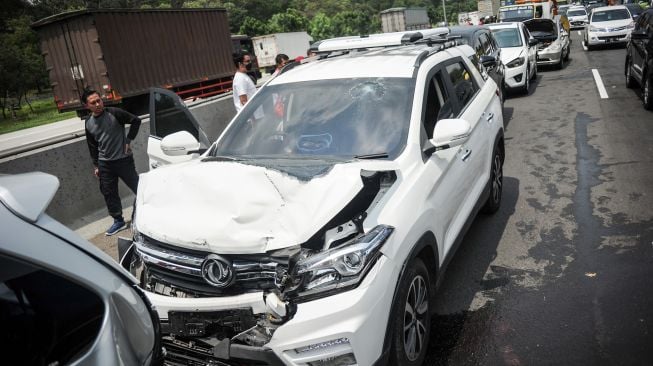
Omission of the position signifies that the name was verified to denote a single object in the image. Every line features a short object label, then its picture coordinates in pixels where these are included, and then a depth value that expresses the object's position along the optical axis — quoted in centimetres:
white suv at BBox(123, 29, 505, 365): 238
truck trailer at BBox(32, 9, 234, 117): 1742
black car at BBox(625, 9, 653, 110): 868
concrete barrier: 612
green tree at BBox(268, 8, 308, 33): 6369
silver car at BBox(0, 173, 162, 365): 133
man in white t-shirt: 763
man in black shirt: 593
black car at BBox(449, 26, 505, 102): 804
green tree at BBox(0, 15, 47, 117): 2605
